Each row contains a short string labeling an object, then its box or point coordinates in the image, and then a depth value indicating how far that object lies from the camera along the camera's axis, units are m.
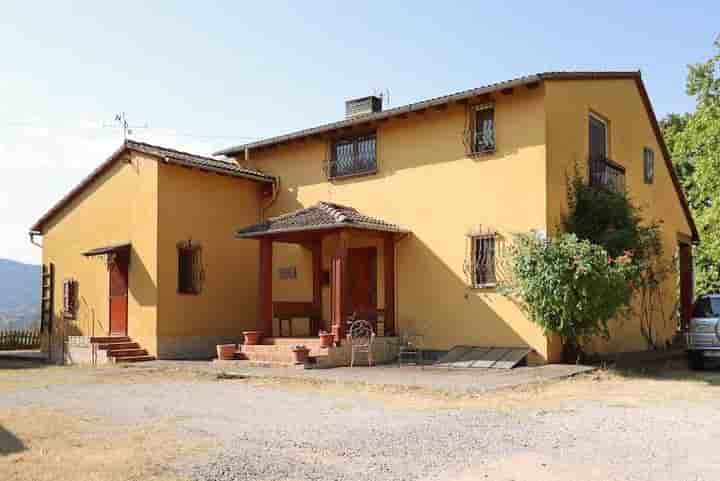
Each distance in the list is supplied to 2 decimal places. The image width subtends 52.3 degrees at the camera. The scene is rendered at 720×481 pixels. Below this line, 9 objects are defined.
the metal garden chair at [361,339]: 15.56
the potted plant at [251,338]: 16.33
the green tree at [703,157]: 26.55
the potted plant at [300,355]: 14.91
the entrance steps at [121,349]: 16.72
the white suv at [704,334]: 14.54
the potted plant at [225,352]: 16.09
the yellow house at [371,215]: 15.59
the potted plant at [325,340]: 15.21
